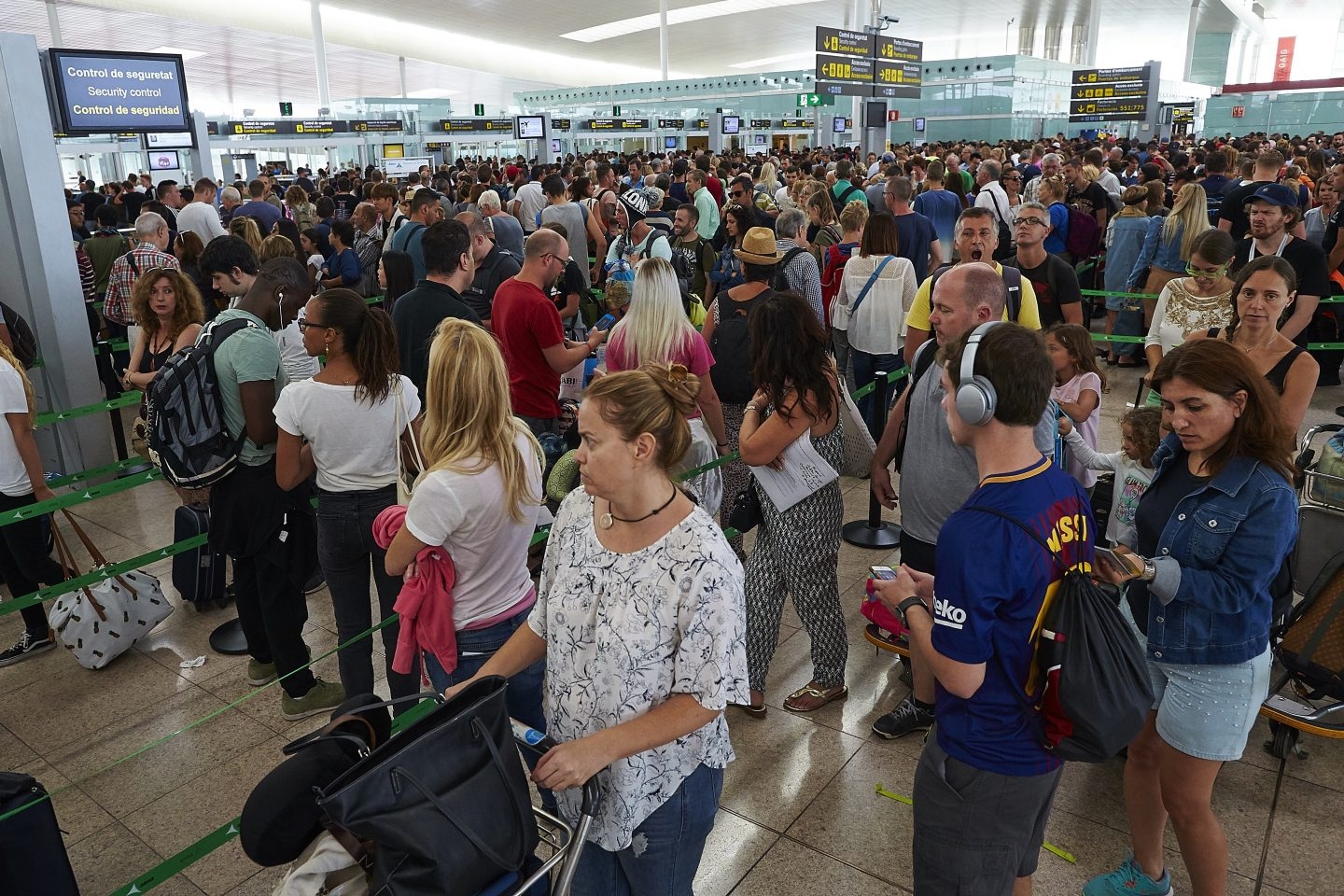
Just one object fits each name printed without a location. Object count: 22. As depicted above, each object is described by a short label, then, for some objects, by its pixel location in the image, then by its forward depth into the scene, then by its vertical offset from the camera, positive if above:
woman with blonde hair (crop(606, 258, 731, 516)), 4.33 -0.73
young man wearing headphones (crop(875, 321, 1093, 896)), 1.92 -0.91
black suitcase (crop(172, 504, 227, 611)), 4.97 -1.98
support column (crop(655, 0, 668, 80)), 40.31 +5.97
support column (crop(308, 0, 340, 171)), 36.62 +4.97
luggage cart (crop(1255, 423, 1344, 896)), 3.27 -1.58
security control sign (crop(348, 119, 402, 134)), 24.47 +1.44
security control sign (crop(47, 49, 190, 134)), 7.59 +0.79
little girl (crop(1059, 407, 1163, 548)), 3.53 -1.12
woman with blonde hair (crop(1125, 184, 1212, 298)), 7.89 -0.62
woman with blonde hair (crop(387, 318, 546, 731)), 2.60 -0.87
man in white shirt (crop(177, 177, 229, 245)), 9.60 -0.35
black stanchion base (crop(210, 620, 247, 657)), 4.68 -2.25
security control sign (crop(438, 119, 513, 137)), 27.09 +1.54
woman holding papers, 3.45 -1.18
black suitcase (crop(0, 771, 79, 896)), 2.17 -1.51
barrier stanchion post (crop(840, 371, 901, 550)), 5.51 -2.10
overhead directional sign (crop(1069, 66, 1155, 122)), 21.84 +1.72
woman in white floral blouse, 1.85 -0.93
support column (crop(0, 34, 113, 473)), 6.31 -0.51
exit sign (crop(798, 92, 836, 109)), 22.75 +1.81
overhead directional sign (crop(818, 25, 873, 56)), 18.70 +2.61
